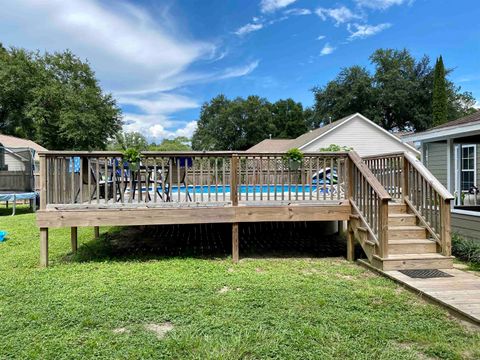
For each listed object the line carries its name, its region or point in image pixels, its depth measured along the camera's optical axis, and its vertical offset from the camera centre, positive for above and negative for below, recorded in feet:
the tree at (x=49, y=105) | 84.23 +20.69
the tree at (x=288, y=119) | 152.97 +28.64
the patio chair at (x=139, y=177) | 16.67 +0.09
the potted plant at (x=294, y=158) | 16.80 +1.02
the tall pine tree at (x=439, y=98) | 75.00 +18.36
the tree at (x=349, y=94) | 113.09 +29.77
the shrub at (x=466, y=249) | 15.72 -3.79
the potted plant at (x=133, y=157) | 16.01 +1.09
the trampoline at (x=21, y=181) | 35.47 -0.11
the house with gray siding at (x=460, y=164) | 18.52 +1.03
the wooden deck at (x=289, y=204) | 14.62 -1.32
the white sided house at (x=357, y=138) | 62.49 +7.62
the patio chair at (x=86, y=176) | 15.87 +0.18
